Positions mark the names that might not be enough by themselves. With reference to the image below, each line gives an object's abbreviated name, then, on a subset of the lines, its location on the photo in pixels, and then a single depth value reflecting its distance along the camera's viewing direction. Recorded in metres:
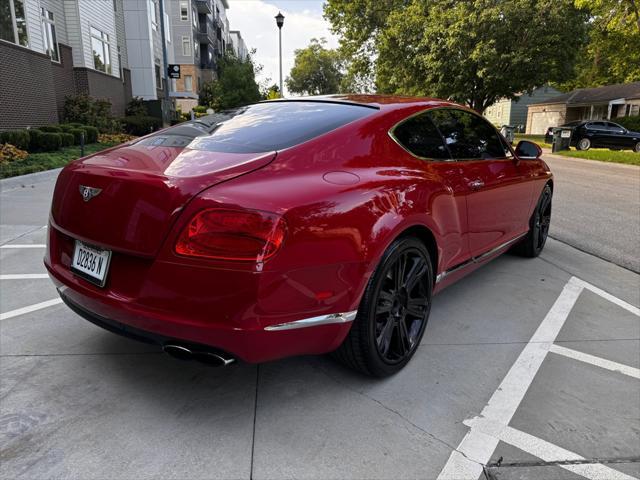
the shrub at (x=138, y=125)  21.91
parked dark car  24.50
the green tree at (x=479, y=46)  26.81
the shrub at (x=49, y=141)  12.86
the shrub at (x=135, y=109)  24.44
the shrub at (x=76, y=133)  14.61
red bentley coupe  2.05
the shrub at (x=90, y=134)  15.61
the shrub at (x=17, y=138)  11.55
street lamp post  24.13
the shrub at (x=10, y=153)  10.49
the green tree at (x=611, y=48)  19.80
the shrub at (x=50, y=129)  14.26
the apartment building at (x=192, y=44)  43.59
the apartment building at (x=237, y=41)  89.79
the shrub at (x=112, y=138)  17.31
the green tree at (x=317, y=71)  91.00
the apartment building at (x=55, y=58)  13.43
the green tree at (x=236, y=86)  34.41
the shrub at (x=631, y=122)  30.83
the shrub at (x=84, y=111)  17.66
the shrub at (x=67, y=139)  13.71
